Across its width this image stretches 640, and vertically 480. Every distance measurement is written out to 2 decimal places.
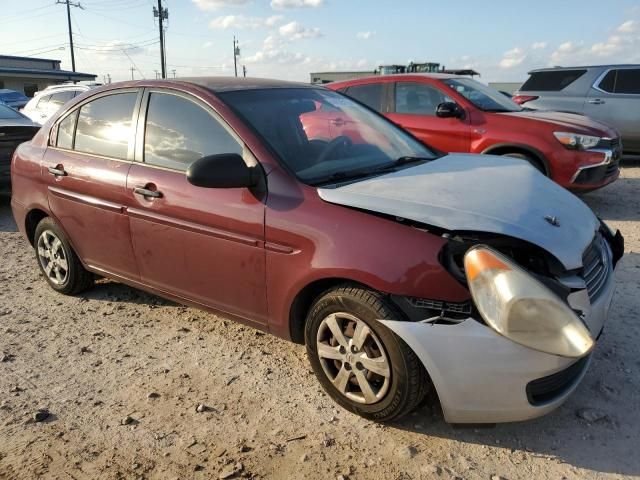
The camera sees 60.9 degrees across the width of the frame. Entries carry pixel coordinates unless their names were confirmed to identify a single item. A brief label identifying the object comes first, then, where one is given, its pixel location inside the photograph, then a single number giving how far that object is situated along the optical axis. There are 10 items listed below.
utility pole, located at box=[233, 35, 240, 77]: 61.17
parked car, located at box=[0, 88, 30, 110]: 24.22
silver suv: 9.69
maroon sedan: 2.37
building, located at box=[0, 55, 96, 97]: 46.34
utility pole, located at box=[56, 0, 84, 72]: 54.47
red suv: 6.41
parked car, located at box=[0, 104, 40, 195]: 7.11
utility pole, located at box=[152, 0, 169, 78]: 37.34
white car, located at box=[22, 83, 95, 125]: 12.85
